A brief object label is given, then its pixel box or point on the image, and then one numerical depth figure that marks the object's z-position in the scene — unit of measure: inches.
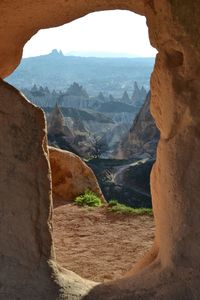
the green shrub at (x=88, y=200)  335.9
